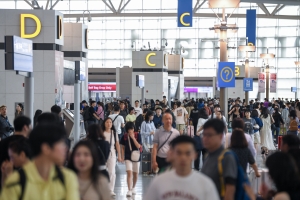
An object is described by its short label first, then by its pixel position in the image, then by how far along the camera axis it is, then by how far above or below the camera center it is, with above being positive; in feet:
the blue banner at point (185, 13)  113.80 +13.19
